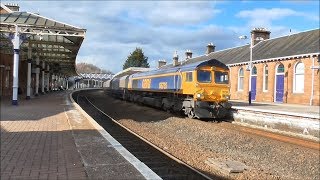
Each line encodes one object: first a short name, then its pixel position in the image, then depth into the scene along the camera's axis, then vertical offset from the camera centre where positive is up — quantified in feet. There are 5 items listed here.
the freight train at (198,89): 43.54 -0.50
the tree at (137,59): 220.33 +22.23
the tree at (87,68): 342.73 +23.42
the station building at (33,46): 51.40 +9.84
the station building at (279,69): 62.82 +5.19
